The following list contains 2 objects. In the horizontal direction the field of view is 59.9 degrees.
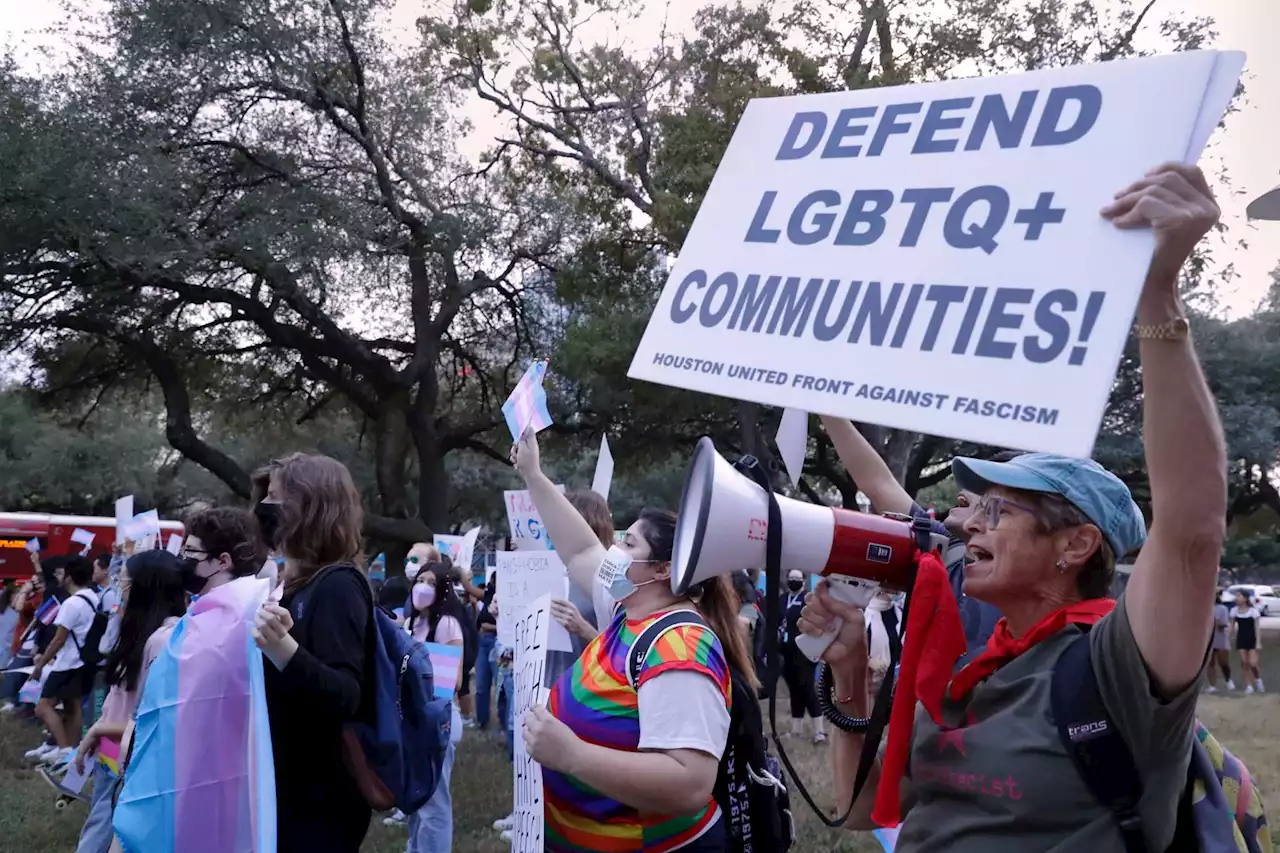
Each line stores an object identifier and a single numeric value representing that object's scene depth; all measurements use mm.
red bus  20984
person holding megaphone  1445
